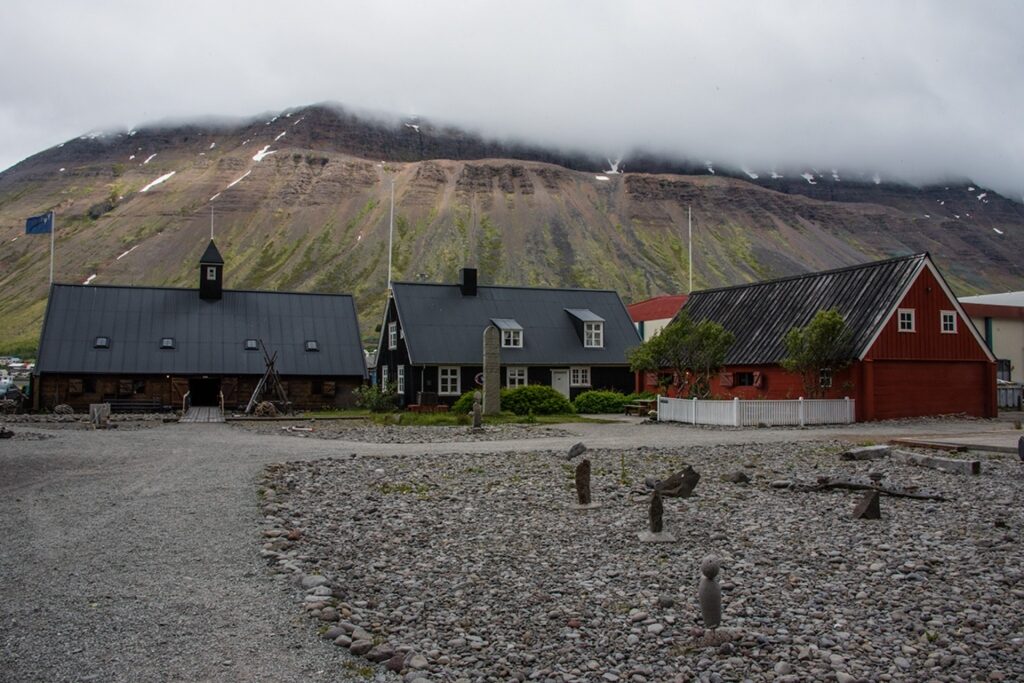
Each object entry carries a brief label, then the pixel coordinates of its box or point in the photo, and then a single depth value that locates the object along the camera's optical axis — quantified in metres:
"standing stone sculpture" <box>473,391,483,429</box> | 30.36
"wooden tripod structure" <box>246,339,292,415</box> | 42.25
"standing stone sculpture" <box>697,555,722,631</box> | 8.74
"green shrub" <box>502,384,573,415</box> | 38.50
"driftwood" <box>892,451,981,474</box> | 17.47
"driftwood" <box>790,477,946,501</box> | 14.59
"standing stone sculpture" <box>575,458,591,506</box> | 14.30
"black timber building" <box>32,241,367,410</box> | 43.50
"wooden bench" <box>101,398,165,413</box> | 43.12
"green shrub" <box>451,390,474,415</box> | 37.48
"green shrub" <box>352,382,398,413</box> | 41.94
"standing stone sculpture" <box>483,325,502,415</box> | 36.25
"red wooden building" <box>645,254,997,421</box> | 35.59
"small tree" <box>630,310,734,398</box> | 36.06
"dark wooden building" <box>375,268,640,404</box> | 45.22
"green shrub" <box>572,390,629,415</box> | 42.78
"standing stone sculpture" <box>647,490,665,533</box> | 12.05
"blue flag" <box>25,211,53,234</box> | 53.64
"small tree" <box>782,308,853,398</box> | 34.16
